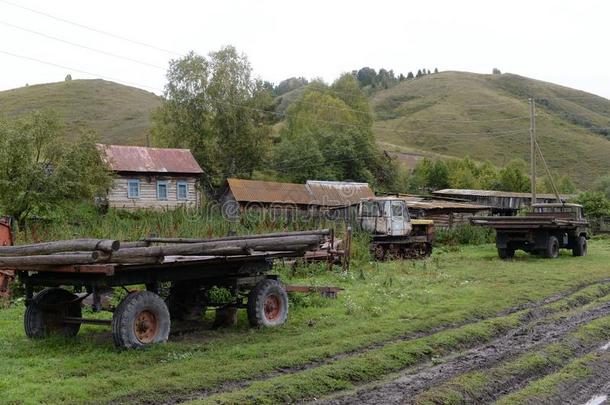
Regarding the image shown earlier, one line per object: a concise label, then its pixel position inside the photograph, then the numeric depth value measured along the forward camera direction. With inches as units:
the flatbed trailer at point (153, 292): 313.9
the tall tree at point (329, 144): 2106.3
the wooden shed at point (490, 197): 2036.2
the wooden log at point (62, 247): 283.3
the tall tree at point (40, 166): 951.0
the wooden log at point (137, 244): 347.2
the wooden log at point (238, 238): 349.4
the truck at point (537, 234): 904.3
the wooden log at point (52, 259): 284.7
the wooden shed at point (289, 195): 1533.0
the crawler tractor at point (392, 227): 967.6
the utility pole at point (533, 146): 1381.6
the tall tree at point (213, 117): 2073.1
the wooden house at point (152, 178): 1556.3
